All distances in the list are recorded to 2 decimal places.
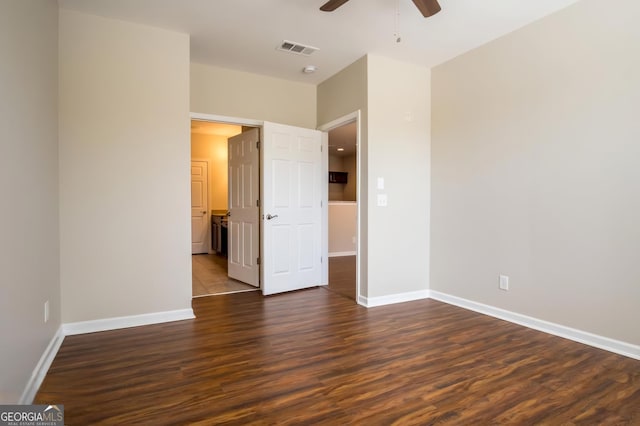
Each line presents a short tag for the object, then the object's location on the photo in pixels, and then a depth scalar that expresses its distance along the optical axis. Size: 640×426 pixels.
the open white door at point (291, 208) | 4.14
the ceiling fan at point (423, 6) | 2.27
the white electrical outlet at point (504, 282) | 3.25
